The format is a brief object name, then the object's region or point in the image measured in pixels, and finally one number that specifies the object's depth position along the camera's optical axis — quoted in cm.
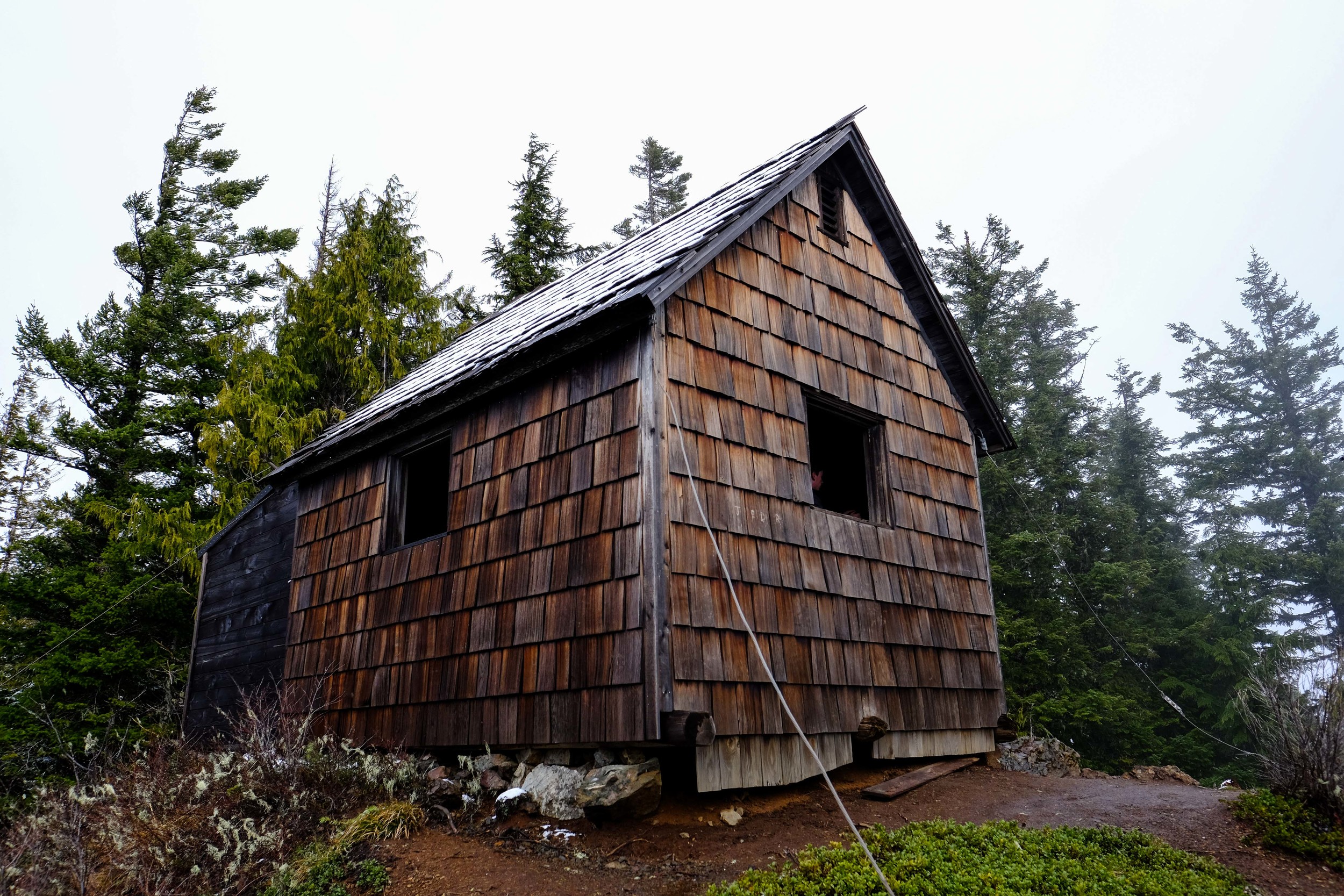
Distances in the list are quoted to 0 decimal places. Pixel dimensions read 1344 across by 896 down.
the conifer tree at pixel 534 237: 2152
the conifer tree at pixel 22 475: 2172
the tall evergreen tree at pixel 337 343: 1556
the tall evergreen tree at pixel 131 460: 1348
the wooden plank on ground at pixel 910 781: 674
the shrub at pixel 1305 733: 578
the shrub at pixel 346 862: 538
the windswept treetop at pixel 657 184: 2995
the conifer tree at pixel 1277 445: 2742
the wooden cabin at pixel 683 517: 612
